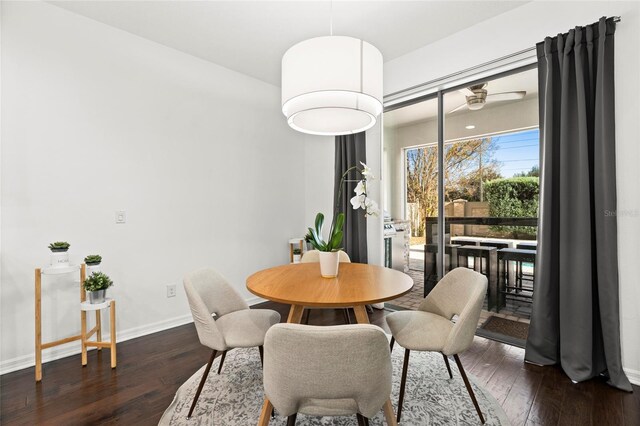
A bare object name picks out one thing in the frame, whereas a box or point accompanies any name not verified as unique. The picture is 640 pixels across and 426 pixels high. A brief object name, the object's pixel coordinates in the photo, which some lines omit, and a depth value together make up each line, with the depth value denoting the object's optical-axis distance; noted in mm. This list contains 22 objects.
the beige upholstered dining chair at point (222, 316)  1623
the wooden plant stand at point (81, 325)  2119
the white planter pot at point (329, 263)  1941
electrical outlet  3027
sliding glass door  2643
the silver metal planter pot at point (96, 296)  2275
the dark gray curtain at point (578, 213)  2002
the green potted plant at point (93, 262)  2334
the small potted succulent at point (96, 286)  2258
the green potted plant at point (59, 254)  2193
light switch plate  2705
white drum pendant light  1610
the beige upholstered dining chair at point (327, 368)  1039
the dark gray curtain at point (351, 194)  3578
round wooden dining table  1482
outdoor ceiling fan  2704
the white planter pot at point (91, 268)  2354
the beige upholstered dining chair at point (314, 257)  2738
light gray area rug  1651
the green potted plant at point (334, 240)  1882
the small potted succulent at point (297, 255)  3831
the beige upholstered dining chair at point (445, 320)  1567
